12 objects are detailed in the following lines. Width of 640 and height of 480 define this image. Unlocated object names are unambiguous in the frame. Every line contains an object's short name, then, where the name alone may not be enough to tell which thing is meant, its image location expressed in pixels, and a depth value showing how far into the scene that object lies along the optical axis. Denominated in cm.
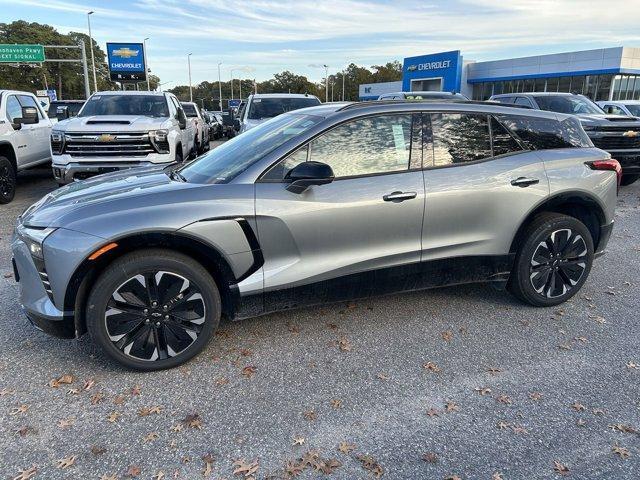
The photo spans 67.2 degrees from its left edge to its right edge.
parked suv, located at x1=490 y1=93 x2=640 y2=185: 1013
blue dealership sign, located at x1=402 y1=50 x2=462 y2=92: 4784
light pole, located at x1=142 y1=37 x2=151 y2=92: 4141
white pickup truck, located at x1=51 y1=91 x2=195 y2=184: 814
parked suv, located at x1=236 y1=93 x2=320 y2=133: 1096
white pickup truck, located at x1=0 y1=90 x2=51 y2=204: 891
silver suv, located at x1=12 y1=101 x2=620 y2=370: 309
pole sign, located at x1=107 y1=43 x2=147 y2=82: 4056
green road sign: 3703
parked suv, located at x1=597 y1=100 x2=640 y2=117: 1407
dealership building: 3847
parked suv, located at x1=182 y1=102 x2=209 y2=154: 1376
